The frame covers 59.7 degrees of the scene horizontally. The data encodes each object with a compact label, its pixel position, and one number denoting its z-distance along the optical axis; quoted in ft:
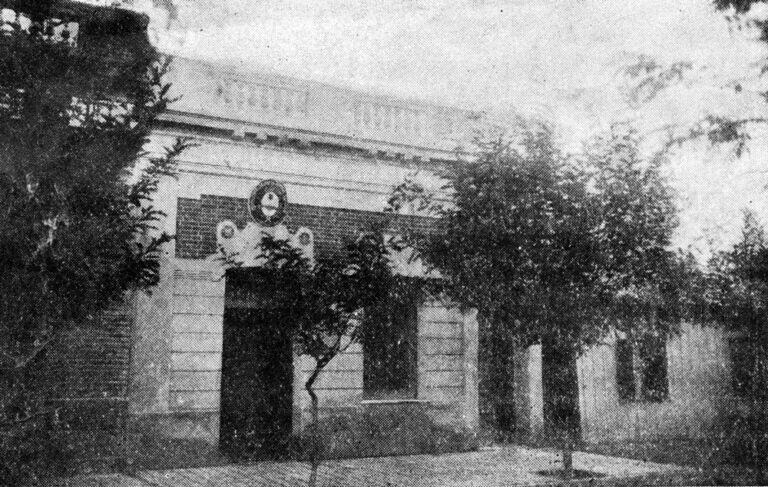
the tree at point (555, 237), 28.76
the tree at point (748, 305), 51.65
